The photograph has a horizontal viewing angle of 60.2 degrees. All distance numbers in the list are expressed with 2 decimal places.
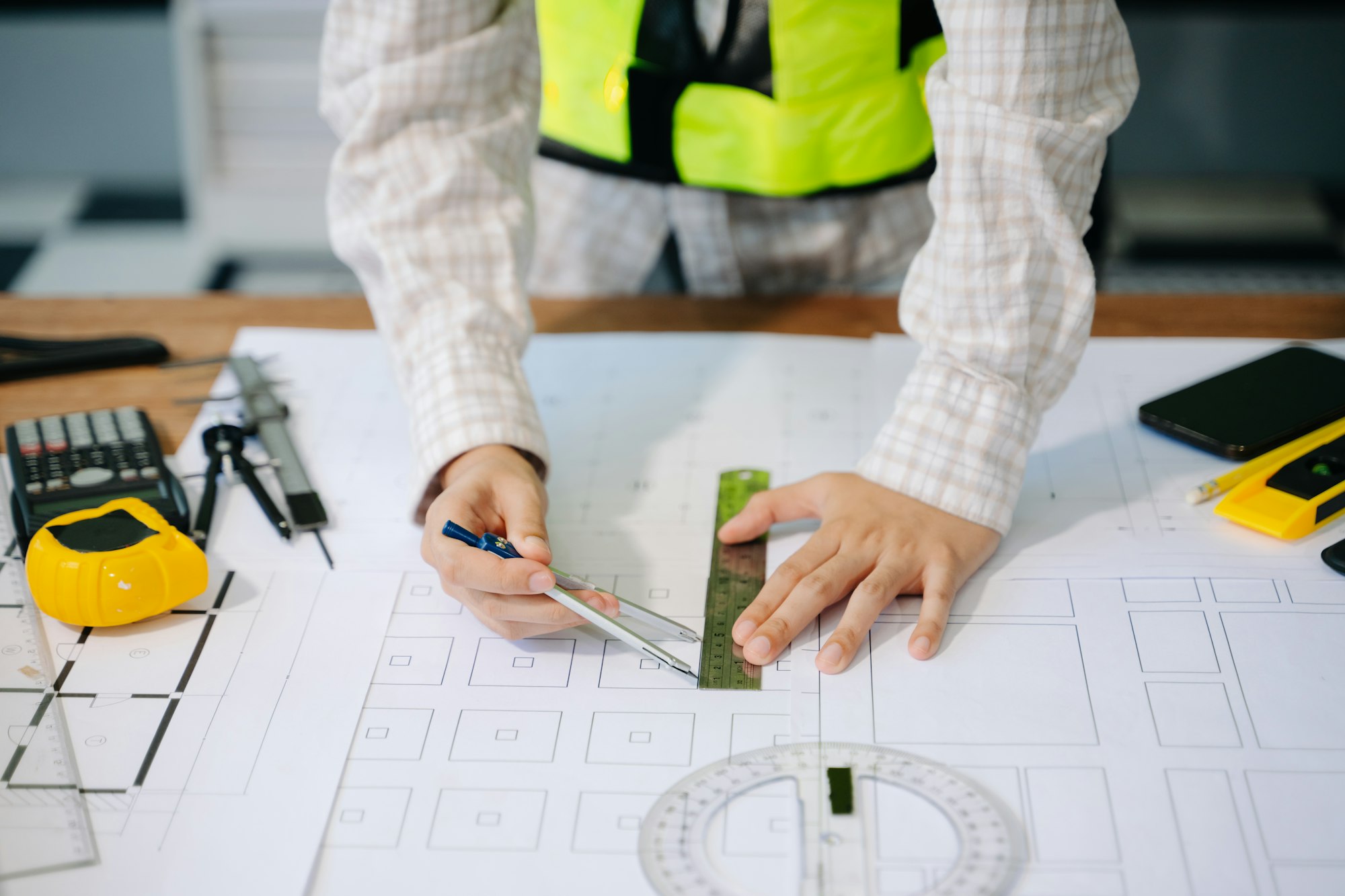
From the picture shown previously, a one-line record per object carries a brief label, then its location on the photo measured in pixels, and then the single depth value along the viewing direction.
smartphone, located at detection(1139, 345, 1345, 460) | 0.90
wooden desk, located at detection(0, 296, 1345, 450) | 1.05
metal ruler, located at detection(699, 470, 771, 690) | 0.71
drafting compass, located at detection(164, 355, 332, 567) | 0.87
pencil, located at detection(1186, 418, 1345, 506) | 0.85
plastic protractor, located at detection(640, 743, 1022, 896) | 0.57
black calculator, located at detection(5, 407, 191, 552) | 0.85
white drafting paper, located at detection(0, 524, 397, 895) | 0.60
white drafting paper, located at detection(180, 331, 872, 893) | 0.61
